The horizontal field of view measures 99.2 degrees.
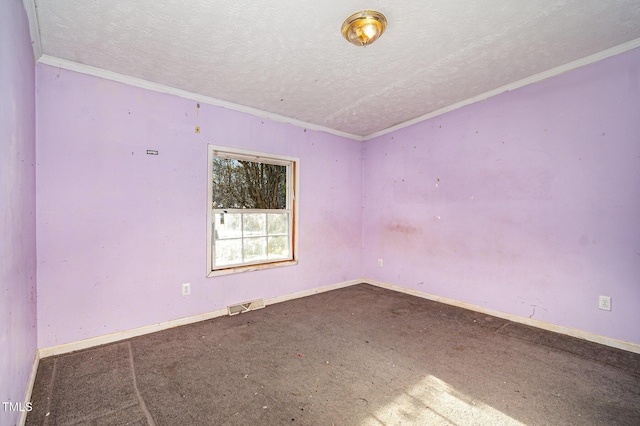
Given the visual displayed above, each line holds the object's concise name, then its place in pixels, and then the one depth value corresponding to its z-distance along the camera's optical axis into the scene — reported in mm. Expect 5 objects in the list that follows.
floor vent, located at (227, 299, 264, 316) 3139
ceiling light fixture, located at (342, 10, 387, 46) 1826
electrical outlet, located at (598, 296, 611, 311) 2367
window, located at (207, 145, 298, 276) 3178
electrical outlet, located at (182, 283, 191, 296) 2879
